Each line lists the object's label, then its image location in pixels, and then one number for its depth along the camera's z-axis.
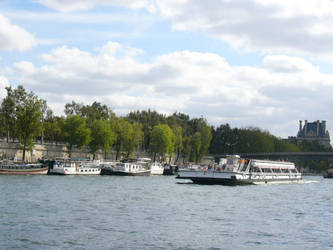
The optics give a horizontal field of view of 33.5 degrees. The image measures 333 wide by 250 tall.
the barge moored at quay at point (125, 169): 109.74
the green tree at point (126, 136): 134.75
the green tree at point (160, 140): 145.50
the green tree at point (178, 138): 161.12
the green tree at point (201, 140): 166.38
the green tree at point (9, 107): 107.56
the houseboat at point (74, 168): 99.25
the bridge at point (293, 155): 174.62
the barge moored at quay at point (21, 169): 90.31
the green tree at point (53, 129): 138.50
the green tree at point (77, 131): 120.75
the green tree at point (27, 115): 104.38
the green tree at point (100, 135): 124.31
